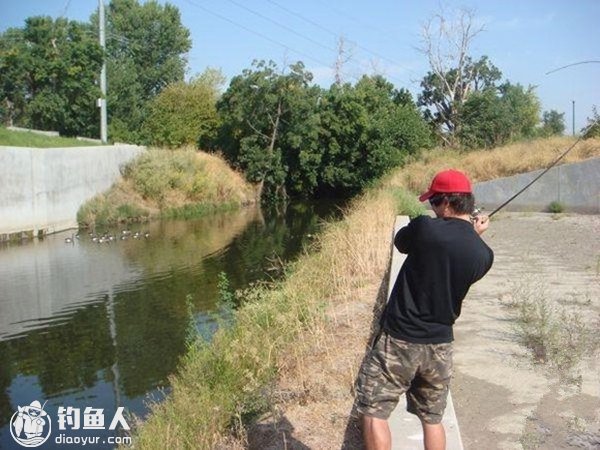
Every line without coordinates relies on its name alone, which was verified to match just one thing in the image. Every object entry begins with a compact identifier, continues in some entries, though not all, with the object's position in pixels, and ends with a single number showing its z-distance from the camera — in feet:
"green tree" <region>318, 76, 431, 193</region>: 113.60
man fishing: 11.19
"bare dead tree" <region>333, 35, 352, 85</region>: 151.74
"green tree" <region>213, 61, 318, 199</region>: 118.62
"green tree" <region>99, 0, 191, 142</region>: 180.04
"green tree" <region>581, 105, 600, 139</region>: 67.13
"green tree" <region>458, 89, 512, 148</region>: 110.73
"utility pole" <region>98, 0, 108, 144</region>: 102.01
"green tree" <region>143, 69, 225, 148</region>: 128.36
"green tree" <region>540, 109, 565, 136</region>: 113.39
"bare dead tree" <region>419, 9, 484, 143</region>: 129.70
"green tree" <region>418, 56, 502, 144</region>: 129.90
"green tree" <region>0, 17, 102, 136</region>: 112.57
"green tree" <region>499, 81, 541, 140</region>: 113.93
